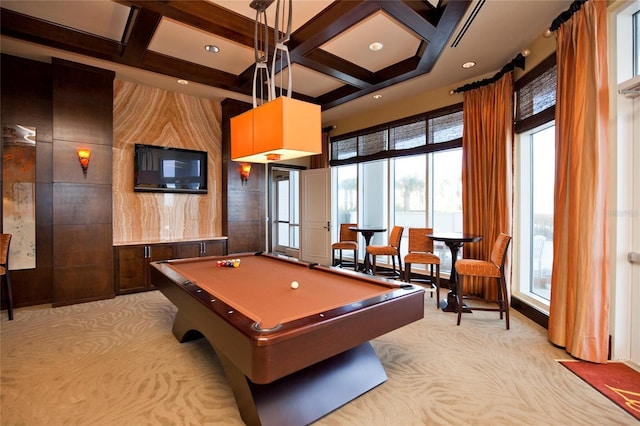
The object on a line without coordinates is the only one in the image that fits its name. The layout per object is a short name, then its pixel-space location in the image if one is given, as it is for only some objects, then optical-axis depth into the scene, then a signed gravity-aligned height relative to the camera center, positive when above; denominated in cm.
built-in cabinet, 443 -72
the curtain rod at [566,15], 264 +178
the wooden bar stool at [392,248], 488 -60
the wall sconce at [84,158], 407 +71
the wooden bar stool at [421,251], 423 -60
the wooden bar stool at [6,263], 346 -59
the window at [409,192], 531 +35
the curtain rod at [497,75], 370 +180
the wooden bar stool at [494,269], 334 -65
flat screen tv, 480 +68
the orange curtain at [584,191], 249 +17
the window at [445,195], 489 +27
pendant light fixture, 225 +64
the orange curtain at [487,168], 389 +59
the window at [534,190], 352 +27
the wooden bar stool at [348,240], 556 -57
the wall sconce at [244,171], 554 +73
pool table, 145 -63
